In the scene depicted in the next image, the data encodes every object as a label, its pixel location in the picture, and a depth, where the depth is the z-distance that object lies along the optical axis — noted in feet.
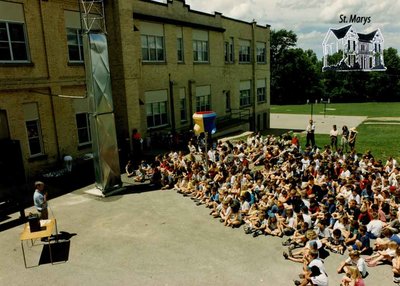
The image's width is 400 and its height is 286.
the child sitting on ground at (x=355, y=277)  24.44
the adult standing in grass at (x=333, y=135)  69.10
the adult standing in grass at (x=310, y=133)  73.46
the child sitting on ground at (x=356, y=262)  27.07
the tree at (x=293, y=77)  294.25
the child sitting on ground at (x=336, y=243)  31.48
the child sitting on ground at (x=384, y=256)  28.25
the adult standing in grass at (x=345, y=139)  70.44
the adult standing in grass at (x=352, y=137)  68.23
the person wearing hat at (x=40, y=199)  36.09
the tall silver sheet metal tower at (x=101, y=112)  47.50
